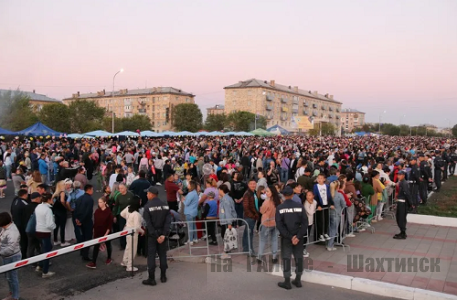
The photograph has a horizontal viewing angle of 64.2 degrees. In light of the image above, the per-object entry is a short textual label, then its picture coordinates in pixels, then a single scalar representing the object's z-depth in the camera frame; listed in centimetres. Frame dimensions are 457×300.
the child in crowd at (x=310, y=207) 749
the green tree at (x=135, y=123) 7732
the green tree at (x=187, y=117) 8362
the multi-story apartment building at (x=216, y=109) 14662
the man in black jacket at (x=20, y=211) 696
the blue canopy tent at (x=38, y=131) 2928
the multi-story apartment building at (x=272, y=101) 10150
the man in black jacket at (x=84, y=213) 738
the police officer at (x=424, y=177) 1315
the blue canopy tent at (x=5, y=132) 2906
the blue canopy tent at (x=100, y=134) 3250
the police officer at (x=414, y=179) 1224
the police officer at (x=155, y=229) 622
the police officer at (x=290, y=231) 600
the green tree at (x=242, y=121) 8100
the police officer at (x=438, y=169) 1590
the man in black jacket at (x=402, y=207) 890
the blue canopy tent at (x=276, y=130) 4691
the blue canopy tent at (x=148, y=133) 3747
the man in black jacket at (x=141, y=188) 966
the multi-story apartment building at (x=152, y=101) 10825
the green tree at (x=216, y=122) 8394
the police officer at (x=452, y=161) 2112
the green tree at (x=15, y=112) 4906
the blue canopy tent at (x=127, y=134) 3600
